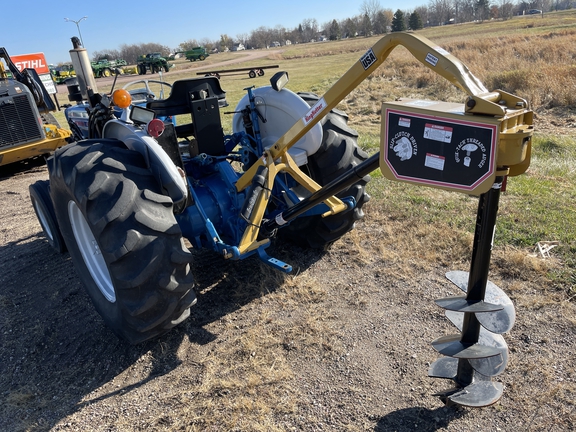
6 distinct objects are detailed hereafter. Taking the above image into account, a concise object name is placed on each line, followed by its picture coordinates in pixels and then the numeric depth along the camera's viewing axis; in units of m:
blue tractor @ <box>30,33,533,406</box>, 1.87
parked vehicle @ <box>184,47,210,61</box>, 52.53
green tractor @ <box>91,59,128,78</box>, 37.84
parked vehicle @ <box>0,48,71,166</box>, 7.99
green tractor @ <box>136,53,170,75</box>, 40.53
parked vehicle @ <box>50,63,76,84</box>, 32.98
